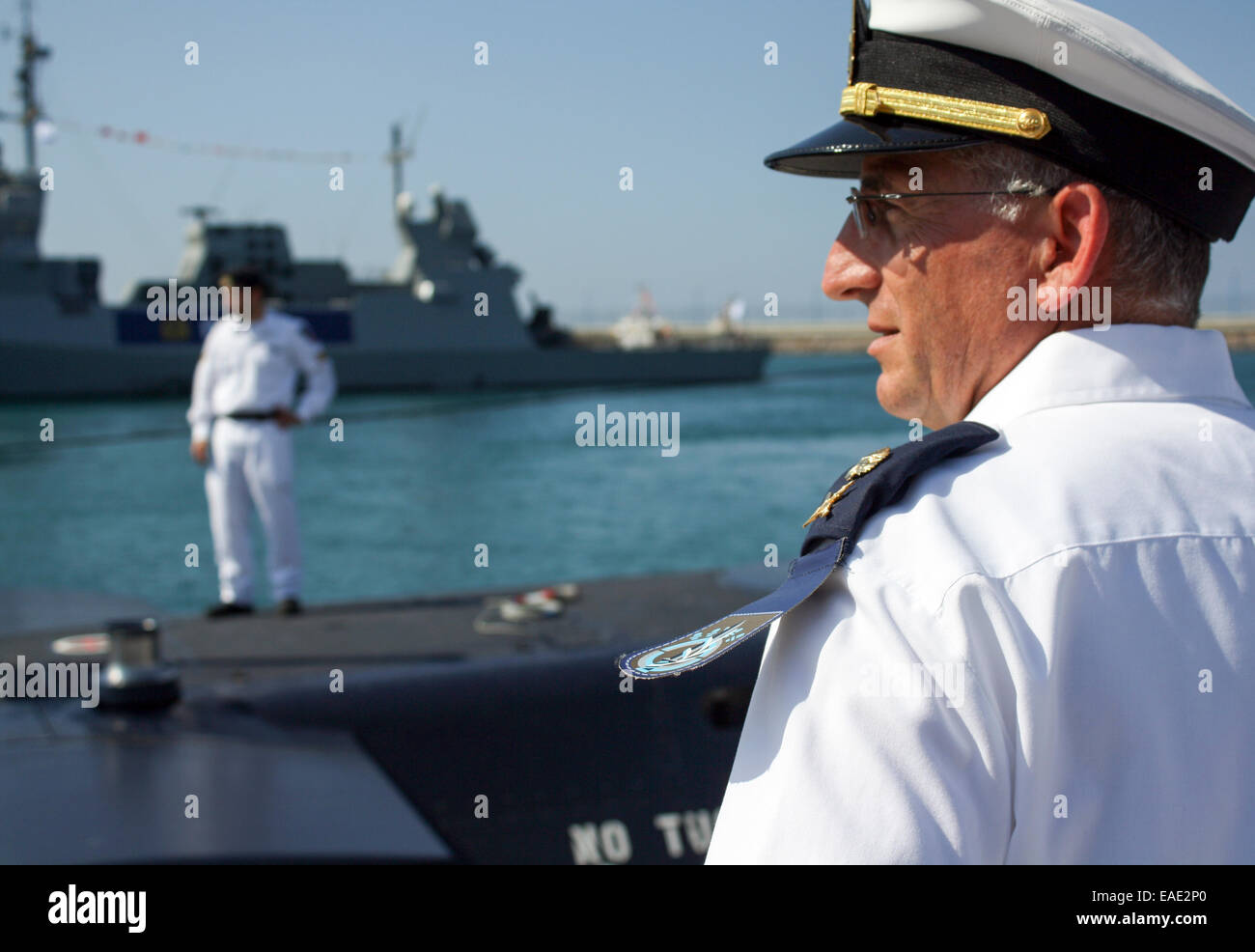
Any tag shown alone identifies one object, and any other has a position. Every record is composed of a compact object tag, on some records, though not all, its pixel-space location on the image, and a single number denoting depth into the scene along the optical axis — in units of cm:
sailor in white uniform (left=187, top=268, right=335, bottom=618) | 591
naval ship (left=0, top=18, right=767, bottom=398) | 3266
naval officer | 73
